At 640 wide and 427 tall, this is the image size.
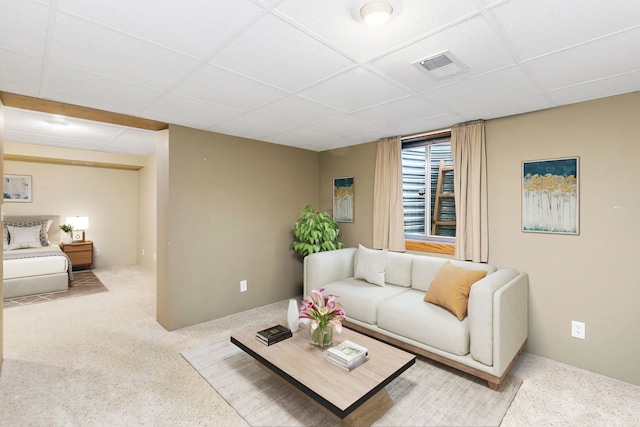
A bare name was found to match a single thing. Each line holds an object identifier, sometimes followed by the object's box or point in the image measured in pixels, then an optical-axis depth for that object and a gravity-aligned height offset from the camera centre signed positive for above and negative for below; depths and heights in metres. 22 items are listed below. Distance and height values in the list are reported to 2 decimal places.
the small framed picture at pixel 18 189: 5.52 +0.41
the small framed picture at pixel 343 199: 4.41 +0.20
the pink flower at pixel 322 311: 2.14 -0.71
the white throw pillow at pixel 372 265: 3.41 -0.61
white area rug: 1.92 -1.30
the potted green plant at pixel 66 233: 5.94 -0.44
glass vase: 2.19 -0.90
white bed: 4.33 -0.89
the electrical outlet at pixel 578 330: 2.55 -0.99
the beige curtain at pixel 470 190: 3.08 +0.23
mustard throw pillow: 2.49 -0.66
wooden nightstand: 5.78 -0.80
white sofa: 2.22 -0.86
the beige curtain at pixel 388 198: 3.78 +0.18
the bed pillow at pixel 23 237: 5.26 -0.47
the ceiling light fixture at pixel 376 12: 1.36 +0.92
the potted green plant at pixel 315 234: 4.06 -0.30
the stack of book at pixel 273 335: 2.29 -0.95
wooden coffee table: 1.69 -1.01
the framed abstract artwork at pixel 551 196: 2.59 +0.15
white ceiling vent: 1.84 +0.93
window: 3.59 +0.29
